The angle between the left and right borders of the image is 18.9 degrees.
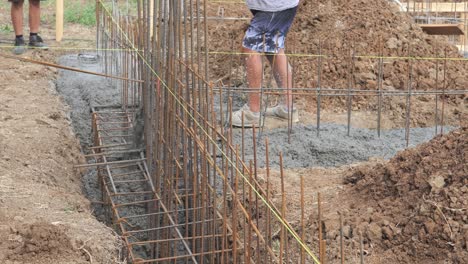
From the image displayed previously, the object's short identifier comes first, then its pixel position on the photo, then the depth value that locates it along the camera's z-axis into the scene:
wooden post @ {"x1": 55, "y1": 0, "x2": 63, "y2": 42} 17.78
